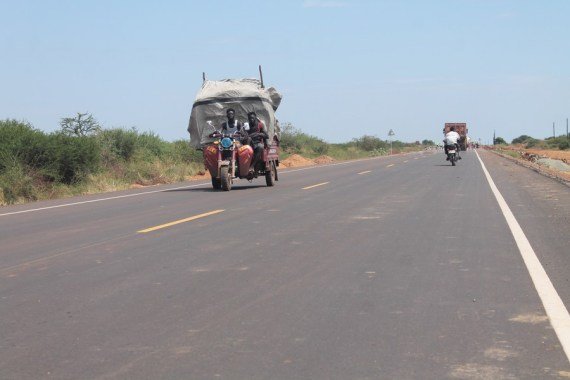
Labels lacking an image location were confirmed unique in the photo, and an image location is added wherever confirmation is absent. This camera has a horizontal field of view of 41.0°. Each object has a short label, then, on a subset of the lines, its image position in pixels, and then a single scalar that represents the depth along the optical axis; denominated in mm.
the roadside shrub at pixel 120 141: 33469
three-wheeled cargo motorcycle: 20358
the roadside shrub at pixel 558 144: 113688
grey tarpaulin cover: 21828
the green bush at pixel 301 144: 65812
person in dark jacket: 21109
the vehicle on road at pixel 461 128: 72856
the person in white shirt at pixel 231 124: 20953
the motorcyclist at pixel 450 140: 39188
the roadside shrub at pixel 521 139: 190075
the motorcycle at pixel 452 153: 38406
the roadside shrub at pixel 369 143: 109312
